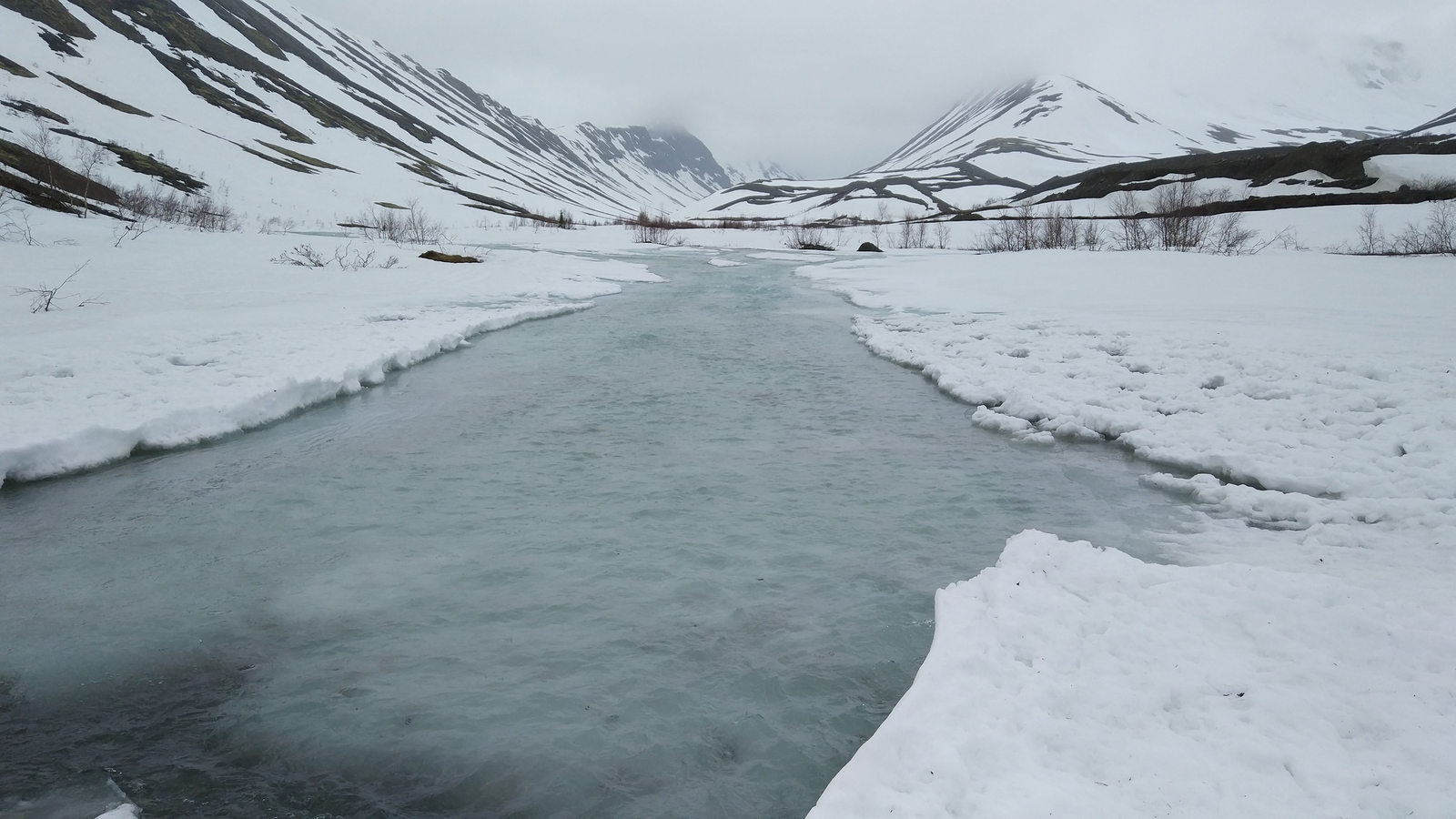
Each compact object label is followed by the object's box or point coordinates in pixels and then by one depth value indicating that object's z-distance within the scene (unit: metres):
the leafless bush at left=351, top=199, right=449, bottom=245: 34.91
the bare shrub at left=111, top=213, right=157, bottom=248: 18.98
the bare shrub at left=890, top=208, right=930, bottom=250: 46.12
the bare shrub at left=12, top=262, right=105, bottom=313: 11.12
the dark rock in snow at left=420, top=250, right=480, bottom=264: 24.80
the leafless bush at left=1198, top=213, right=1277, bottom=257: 23.83
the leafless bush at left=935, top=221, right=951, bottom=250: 44.01
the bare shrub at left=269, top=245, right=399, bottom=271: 20.38
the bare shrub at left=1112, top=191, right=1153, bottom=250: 28.58
